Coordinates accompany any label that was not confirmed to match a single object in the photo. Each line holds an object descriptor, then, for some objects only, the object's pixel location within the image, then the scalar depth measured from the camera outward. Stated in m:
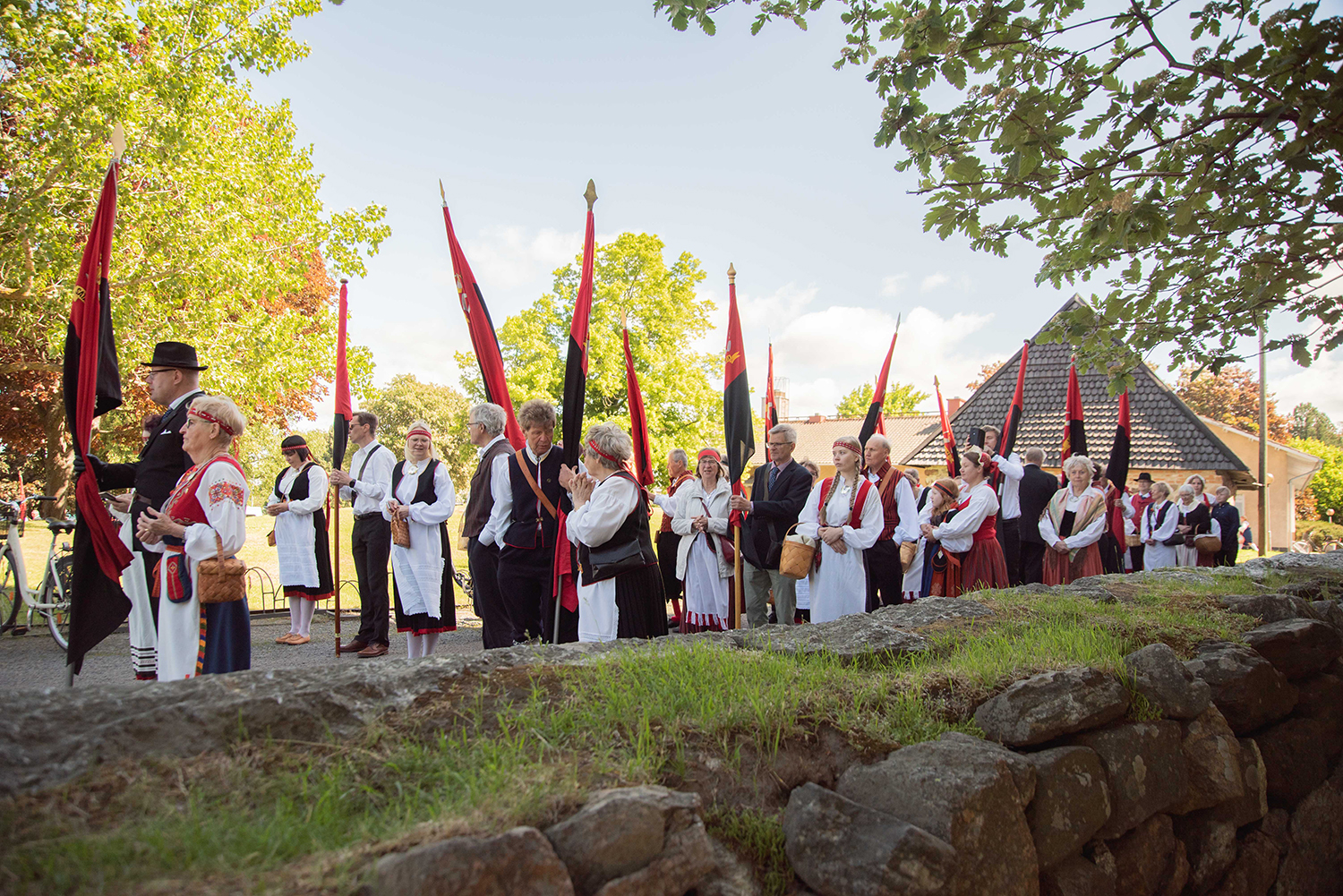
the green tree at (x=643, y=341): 25.86
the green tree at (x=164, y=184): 9.92
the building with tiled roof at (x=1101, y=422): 17.95
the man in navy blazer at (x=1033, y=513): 8.73
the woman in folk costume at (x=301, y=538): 7.71
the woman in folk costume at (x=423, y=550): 6.55
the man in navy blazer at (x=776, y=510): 7.21
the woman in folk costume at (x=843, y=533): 6.38
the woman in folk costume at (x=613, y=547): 4.77
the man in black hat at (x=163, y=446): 4.35
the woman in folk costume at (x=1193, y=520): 11.79
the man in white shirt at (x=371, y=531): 7.12
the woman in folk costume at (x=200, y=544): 3.90
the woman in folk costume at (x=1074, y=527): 8.40
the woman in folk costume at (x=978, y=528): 6.87
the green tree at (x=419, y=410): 44.61
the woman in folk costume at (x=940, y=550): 7.05
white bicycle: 7.16
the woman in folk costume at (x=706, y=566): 7.71
